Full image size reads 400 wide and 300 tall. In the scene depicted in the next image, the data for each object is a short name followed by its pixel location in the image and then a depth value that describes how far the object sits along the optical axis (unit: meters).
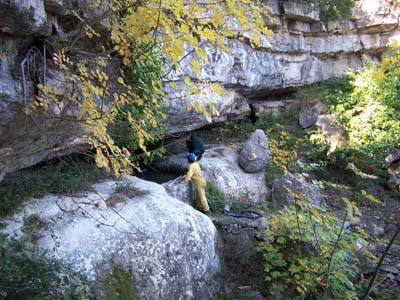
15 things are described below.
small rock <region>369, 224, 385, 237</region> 8.16
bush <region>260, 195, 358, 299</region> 4.84
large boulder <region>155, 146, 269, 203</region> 8.75
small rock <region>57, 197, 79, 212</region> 5.08
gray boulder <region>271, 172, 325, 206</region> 8.96
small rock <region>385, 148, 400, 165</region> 10.60
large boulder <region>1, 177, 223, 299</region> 4.66
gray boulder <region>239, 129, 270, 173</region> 9.61
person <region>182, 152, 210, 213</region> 7.13
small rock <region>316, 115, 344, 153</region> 11.19
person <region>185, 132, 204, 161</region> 8.35
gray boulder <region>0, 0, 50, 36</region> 3.05
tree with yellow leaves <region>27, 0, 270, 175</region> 2.84
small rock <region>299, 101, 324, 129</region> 12.74
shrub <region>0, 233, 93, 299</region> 3.84
